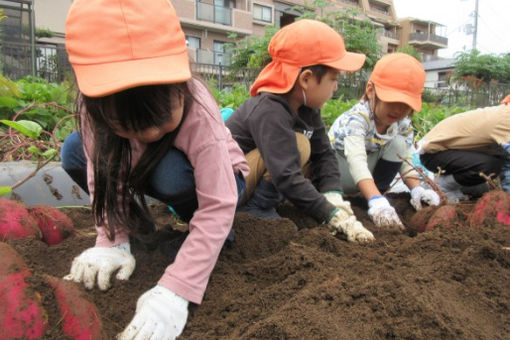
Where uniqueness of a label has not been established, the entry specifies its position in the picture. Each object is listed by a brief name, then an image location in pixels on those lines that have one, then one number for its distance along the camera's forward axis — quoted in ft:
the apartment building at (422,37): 132.77
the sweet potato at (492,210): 5.55
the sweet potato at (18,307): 2.74
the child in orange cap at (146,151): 2.94
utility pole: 84.69
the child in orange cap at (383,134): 7.09
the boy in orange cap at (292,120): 5.95
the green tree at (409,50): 65.11
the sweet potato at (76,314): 2.98
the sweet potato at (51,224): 5.02
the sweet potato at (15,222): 4.51
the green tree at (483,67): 63.41
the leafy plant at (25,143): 5.97
